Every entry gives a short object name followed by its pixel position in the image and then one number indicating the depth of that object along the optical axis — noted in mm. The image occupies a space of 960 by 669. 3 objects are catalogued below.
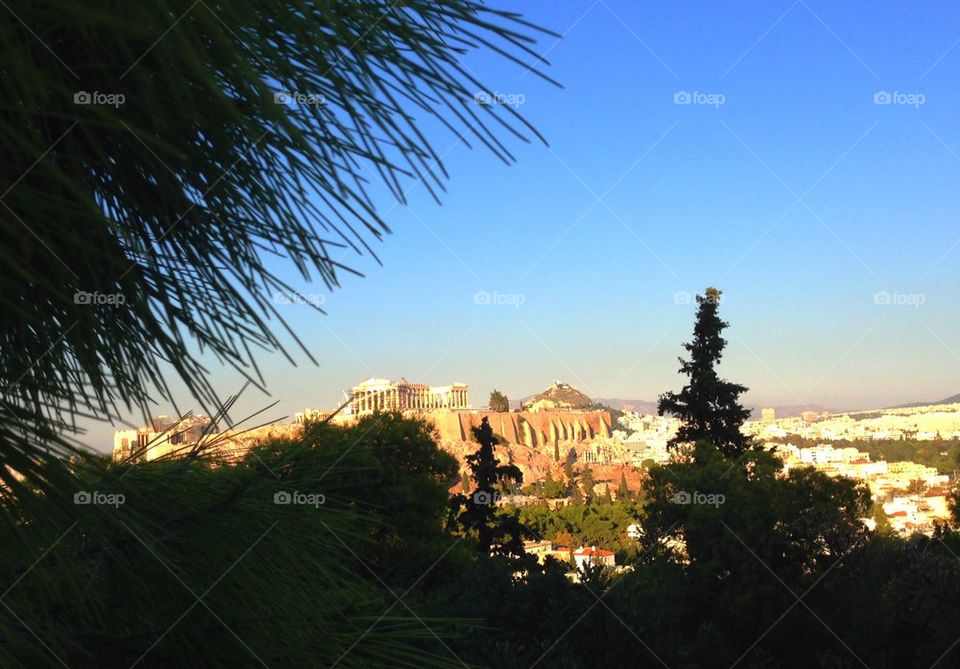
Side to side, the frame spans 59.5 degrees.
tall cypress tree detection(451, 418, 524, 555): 18891
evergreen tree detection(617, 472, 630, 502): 53138
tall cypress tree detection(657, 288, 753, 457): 20359
